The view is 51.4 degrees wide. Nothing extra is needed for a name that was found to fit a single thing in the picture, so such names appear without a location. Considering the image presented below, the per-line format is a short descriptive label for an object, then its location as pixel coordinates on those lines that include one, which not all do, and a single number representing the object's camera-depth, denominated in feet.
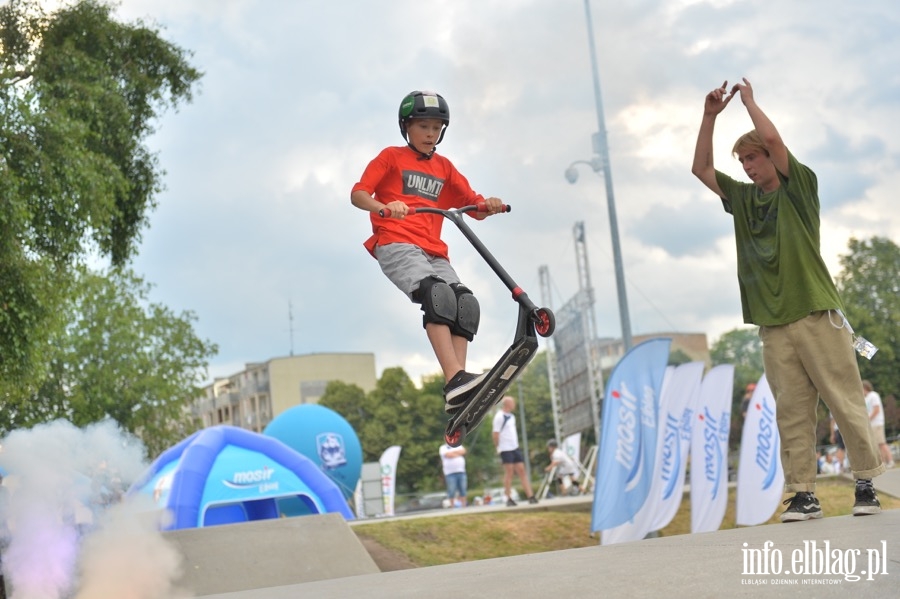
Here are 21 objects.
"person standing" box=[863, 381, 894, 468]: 52.60
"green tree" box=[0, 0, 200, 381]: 35.55
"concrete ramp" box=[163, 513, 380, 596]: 26.09
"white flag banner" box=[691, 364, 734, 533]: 51.06
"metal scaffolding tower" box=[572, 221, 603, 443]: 97.55
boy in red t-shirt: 18.21
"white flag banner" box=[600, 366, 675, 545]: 45.52
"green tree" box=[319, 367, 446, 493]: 230.68
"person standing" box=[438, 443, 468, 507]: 65.10
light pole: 68.64
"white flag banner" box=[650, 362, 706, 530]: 48.16
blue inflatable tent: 54.54
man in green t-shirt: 18.31
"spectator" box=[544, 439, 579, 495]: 79.46
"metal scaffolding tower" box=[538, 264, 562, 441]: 112.06
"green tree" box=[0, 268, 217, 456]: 108.99
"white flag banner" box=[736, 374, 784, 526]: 53.21
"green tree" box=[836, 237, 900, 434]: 171.12
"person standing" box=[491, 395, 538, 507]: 56.24
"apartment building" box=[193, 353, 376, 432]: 337.11
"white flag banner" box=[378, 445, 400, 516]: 103.30
